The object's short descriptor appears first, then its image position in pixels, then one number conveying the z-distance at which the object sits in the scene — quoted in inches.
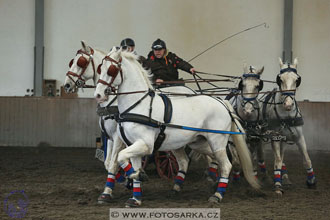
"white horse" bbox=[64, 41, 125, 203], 415.9
